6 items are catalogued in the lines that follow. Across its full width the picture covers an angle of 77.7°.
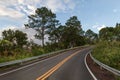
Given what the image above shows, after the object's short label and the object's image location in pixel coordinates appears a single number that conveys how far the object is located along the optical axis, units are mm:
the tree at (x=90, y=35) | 52554
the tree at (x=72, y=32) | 31383
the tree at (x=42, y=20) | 23856
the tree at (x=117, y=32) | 40992
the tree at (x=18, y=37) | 31735
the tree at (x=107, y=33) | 41328
